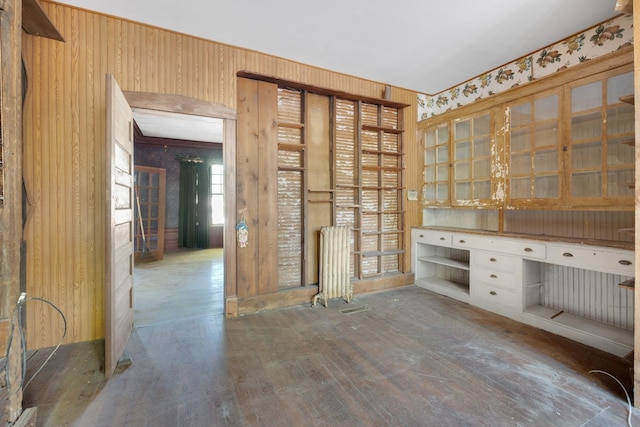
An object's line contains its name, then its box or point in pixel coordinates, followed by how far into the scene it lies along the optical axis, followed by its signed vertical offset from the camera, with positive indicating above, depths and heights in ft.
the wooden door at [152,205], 20.42 +0.51
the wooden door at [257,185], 10.18 +0.98
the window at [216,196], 26.17 +1.47
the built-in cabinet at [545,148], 8.09 +2.22
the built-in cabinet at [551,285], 7.75 -2.48
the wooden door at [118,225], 6.43 -0.34
